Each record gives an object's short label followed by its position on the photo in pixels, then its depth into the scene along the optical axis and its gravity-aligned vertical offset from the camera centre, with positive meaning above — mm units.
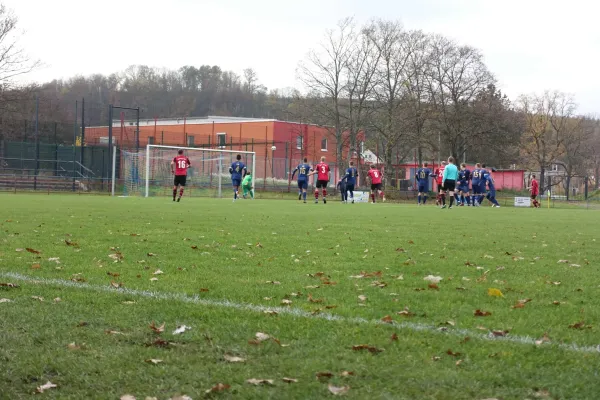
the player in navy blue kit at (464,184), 32772 +19
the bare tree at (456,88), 55375 +8336
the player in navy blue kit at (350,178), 30703 +177
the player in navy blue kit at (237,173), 29750 +265
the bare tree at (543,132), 70438 +6045
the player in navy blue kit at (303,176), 30844 +212
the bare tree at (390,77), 54031 +8886
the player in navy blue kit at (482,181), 34281 +181
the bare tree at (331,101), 55281 +6979
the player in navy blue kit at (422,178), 32331 +263
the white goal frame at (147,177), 33156 -24
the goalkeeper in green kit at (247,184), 34191 -269
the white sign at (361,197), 39312 -926
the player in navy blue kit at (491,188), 33969 -155
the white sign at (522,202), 40906 -1010
